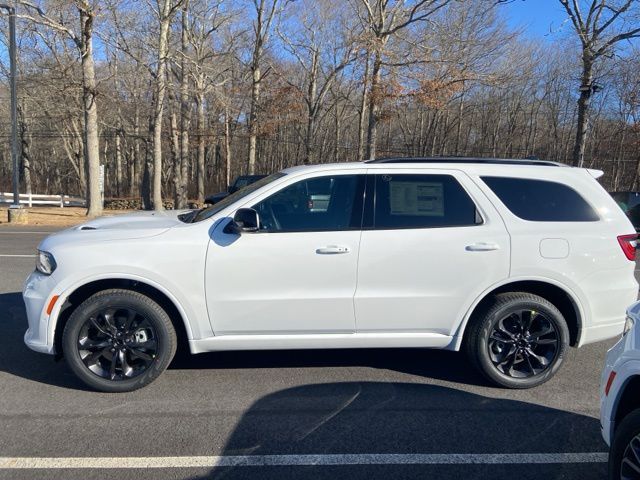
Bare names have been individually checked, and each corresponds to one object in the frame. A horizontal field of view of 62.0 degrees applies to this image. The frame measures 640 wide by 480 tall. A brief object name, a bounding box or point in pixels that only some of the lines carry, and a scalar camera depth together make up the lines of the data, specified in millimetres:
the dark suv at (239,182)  18969
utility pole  16641
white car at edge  2438
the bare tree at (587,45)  18828
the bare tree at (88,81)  17312
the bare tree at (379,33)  23234
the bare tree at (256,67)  31062
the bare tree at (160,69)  21375
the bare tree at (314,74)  31569
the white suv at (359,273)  4027
